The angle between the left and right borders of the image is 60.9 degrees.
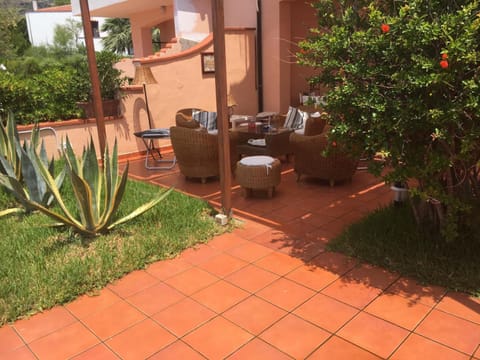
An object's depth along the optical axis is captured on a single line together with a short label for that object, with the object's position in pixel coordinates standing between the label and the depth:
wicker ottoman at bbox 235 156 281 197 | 4.86
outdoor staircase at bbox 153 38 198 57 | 8.65
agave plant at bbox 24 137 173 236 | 3.64
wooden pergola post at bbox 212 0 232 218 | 3.72
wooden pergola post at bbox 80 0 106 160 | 5.09
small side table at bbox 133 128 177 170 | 6.88
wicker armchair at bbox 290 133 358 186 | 5.24
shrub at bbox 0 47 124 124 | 6.64
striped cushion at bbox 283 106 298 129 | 6.68
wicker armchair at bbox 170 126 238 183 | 5.55
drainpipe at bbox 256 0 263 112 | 8.48
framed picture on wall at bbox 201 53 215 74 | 8.31
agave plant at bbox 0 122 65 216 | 4.14
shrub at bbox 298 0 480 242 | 2.44
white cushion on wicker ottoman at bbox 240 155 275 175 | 4.90
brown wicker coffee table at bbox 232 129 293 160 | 5.99
